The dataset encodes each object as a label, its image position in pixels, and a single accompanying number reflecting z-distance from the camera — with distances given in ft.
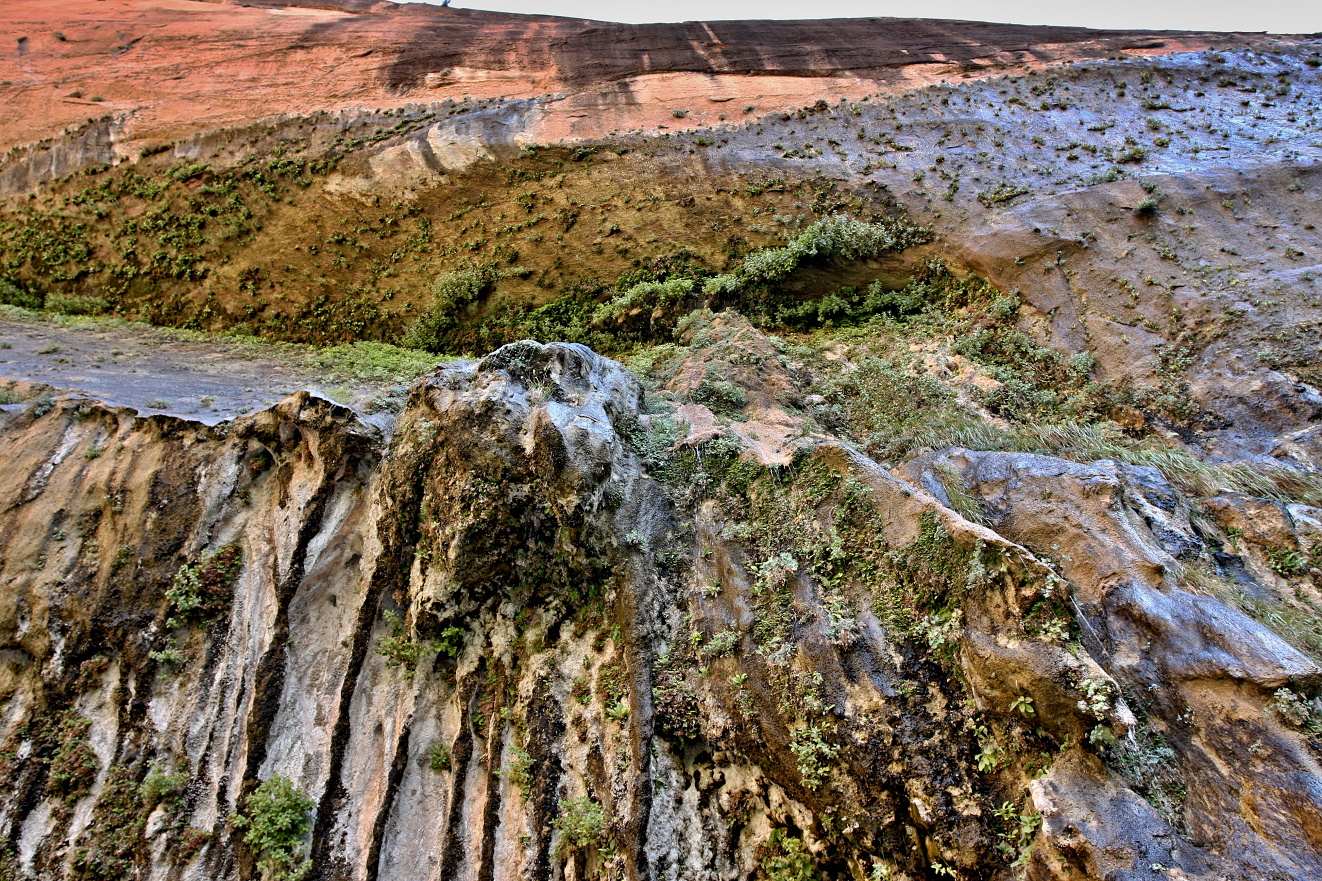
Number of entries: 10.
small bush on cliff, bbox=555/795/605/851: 17.71
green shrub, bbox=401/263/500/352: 39.81
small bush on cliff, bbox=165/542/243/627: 20.74
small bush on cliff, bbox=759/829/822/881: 16.58
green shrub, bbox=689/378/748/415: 28.02
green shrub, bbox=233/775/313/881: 18.08
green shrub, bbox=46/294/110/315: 42.01
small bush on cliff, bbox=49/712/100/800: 18.86
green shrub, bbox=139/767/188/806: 18.69
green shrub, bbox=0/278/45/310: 42.55
